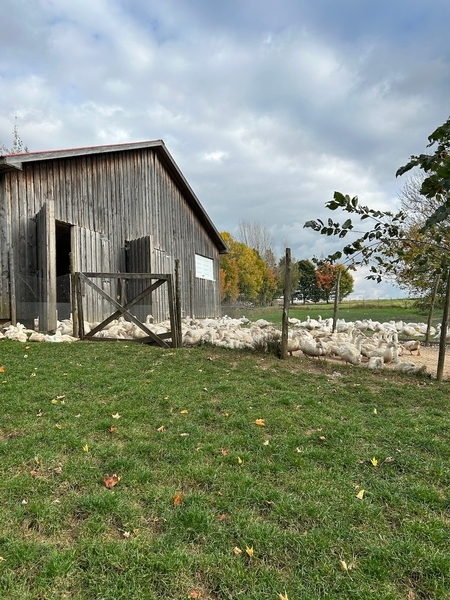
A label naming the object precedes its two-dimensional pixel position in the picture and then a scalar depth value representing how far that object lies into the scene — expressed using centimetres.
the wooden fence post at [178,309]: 755
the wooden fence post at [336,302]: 1041
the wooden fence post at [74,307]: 804
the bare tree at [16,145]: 2285
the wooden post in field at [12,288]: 861
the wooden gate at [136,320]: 754
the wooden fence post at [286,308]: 695
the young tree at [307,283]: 5422
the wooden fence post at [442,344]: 586
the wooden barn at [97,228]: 870
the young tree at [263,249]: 5108
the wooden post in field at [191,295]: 1580
